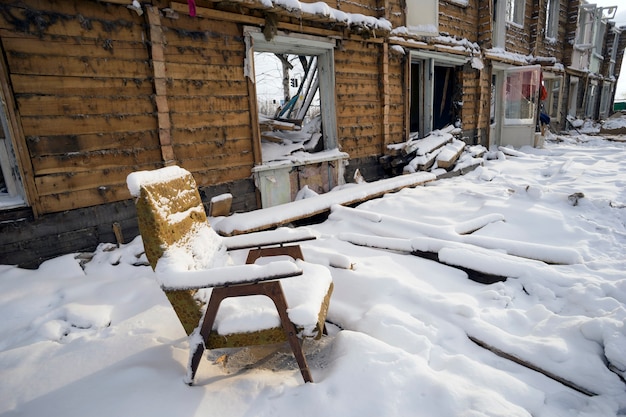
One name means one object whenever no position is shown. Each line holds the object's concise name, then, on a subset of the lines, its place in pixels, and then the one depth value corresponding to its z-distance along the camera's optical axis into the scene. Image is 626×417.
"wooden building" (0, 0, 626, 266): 3.18
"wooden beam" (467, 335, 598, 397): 1.71
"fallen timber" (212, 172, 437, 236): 3.73
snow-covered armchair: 1.55
